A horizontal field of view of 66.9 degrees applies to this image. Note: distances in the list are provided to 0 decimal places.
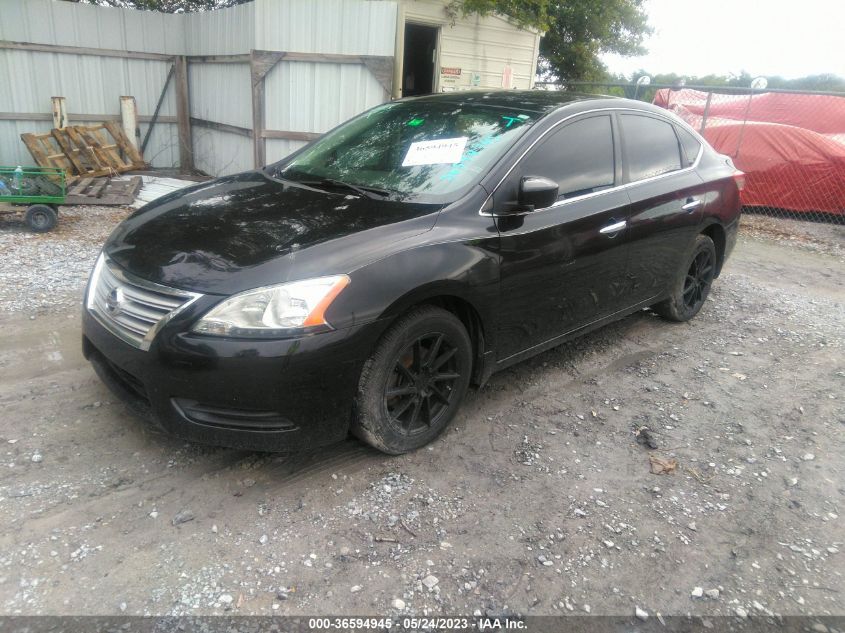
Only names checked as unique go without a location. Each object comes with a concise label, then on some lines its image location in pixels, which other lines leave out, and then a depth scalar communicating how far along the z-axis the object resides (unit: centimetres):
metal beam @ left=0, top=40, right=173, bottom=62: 947
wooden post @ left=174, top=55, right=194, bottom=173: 1082
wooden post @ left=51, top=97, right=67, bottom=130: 966
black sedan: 260
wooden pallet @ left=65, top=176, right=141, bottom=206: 764
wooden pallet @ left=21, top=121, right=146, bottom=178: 931
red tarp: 971
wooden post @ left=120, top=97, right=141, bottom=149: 1045
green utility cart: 661
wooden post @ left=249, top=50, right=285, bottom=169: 861
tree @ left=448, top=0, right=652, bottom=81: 1478
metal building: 854
